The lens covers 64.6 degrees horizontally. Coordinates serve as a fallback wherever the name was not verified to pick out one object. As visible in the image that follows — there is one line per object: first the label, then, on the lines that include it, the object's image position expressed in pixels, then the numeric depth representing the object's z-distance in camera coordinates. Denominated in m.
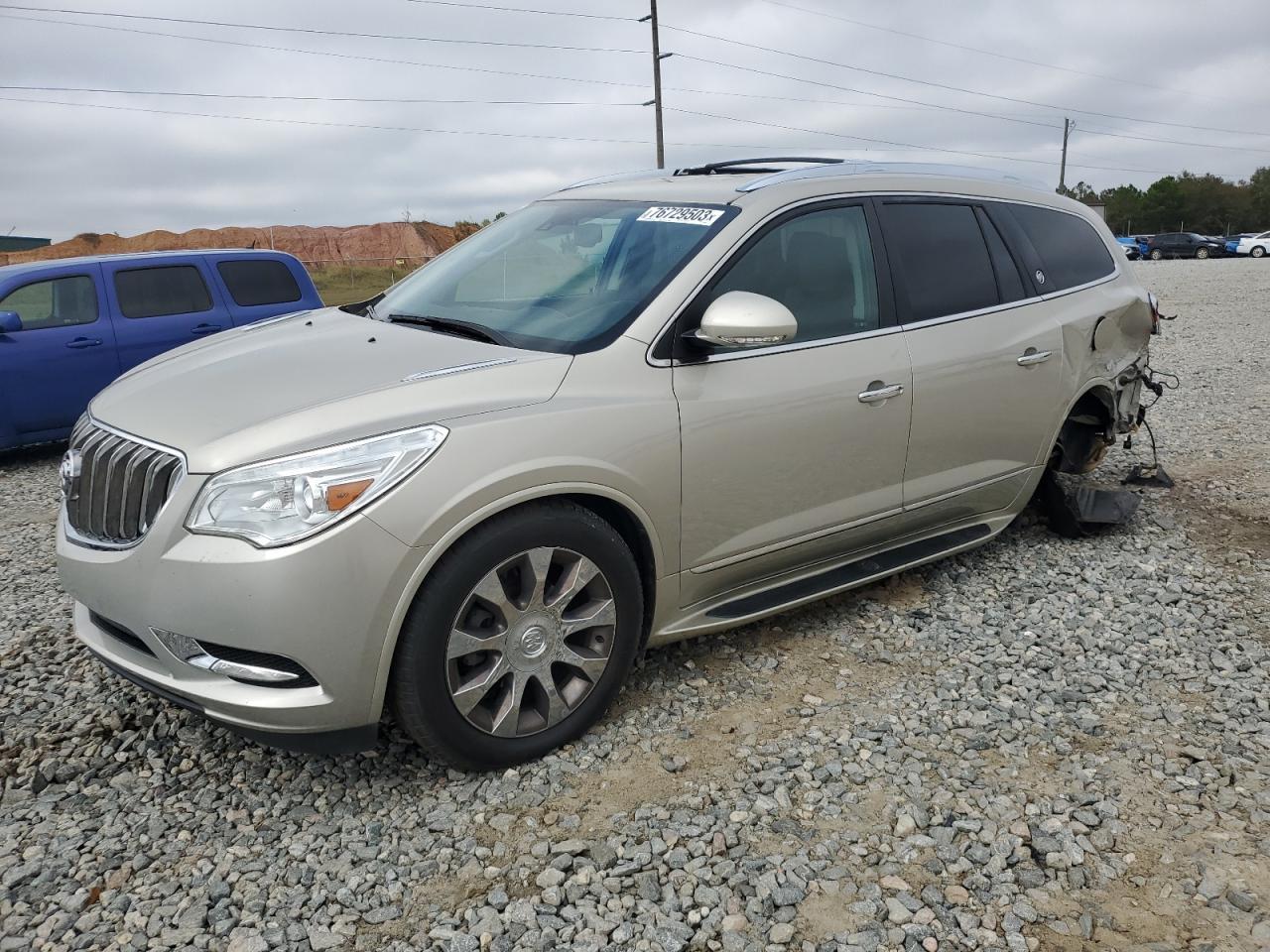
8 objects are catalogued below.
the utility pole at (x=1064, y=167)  75.94
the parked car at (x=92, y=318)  8.08
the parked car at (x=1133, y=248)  49.16
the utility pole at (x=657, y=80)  35.19
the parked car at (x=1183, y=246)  48.78
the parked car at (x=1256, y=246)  47.28
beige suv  2.75
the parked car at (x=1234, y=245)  48.38
